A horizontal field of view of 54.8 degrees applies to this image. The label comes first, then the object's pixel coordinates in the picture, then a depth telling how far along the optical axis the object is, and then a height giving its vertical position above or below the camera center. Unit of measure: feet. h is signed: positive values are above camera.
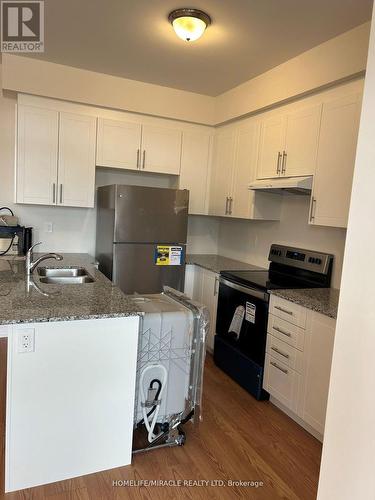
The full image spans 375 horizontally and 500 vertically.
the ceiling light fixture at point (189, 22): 7.42 +3.95
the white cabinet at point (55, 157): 10.84 +1.42
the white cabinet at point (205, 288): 11.55 -2.49
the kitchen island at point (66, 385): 5.67 -2.97
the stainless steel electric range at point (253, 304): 9.26 -2.36
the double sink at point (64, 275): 9.72 -1.95
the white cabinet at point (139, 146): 11.71 +2.13
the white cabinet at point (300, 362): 7.41 -3.12
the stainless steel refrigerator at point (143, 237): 10.85 -0.83
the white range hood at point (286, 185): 8.92 +0.89
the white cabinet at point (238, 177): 11.30 +1.30
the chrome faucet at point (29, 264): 8.12 -1.42
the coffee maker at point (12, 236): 10.95 -1.07
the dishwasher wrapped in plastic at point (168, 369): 6.88 -3.04
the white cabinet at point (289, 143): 8.96 +2.05
